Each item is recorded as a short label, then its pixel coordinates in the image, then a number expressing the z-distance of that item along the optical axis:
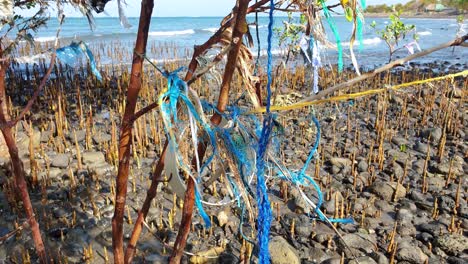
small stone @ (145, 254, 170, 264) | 3.03
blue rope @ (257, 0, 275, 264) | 1.18
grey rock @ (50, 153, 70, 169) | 4.67
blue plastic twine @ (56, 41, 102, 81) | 1.79
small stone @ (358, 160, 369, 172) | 4.80
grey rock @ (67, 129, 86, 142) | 5.45
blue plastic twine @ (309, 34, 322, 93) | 1.38
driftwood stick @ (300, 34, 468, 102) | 1.02
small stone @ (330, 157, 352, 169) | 4.92
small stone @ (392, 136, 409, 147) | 5.66
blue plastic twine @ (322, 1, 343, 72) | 1.14
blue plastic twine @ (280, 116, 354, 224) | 1.41
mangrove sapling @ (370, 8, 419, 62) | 7.98
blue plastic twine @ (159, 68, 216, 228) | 1.18
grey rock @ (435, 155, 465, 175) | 4.69
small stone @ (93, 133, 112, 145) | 5.29
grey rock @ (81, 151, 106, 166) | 4.75
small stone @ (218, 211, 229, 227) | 3.57
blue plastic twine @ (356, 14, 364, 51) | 1.12
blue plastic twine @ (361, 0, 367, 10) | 1.11
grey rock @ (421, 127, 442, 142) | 5.77
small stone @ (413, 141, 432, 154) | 5.41
